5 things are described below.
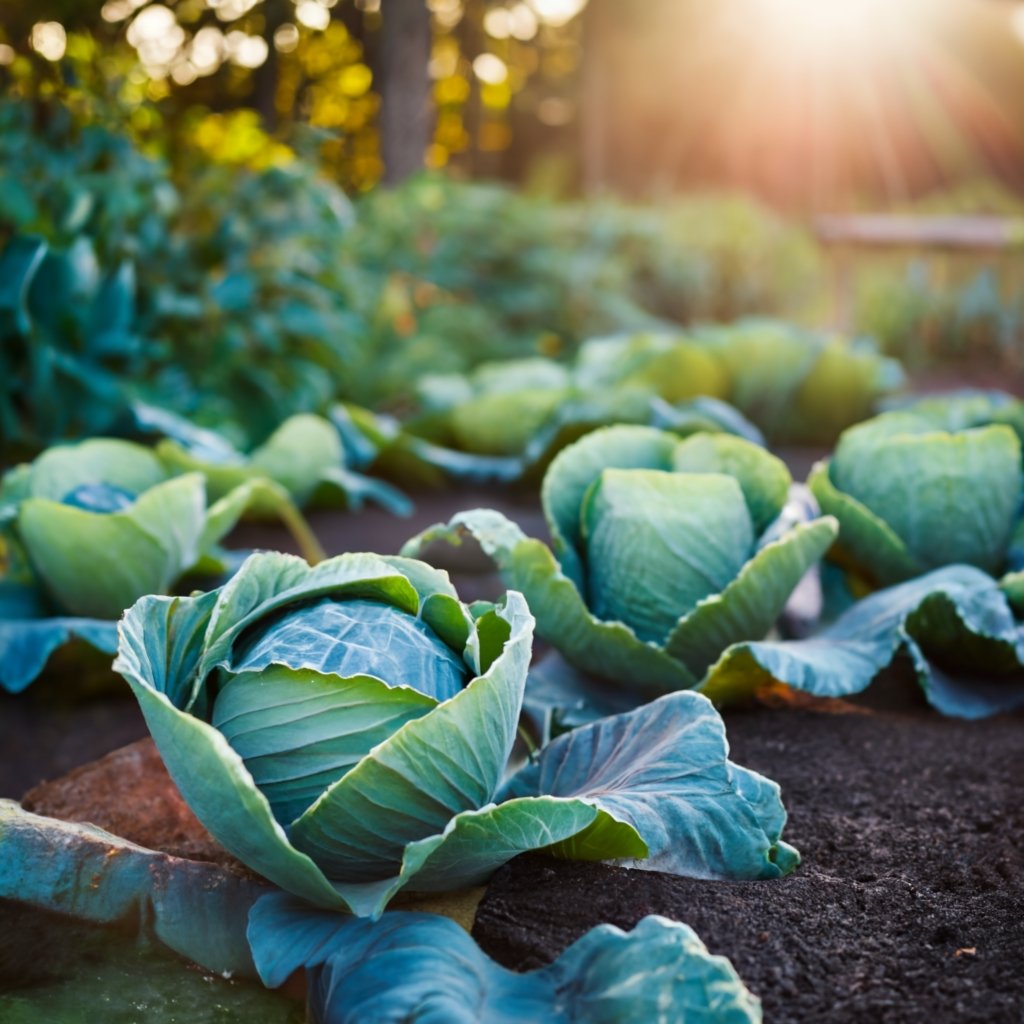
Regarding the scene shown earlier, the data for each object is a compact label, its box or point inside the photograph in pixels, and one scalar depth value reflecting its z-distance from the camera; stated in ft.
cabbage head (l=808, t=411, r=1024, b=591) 7.54
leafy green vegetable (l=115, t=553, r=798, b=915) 4.14
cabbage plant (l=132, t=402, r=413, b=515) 9.19
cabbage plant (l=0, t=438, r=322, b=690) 7.35
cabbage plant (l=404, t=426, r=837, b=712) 6.25
